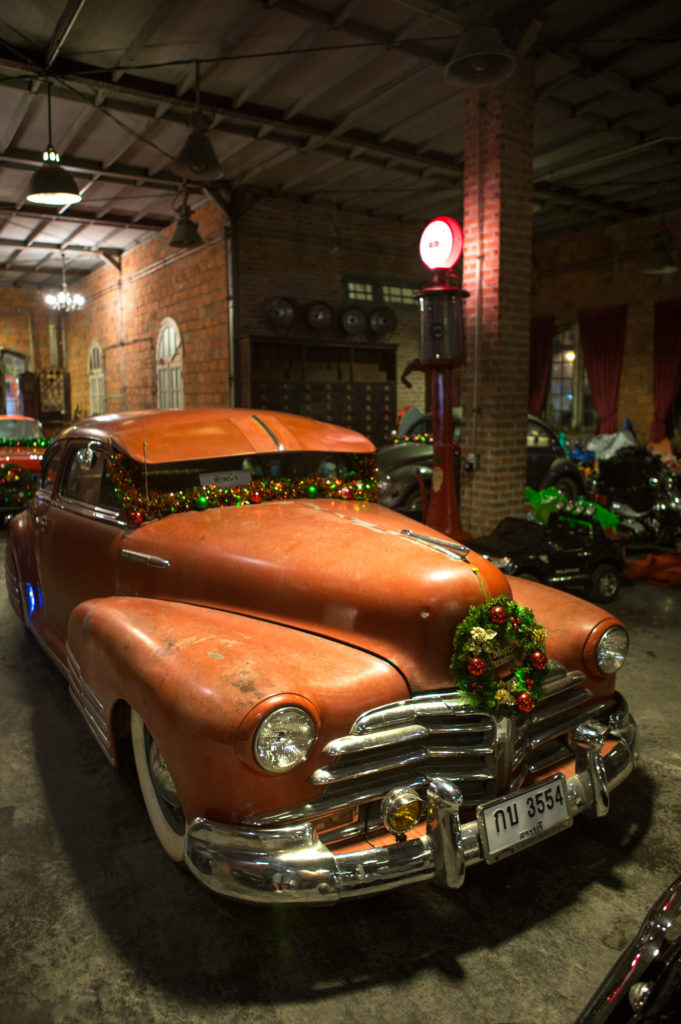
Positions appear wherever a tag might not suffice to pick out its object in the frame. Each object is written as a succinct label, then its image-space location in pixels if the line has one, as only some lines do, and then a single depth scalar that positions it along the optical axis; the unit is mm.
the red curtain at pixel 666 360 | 11555
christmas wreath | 2080
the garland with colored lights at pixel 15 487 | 8445
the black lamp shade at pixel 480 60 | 4543
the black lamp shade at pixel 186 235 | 8891
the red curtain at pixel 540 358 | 13641
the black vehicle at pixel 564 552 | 4984
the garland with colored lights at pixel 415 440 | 8578
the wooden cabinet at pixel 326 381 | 10492
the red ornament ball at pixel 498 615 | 2166
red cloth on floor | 5969
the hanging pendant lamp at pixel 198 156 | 6098
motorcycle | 6992
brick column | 6246
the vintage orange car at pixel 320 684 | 1822
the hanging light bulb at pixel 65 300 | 15237
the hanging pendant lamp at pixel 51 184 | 6070
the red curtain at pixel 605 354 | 12477
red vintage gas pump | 5453
